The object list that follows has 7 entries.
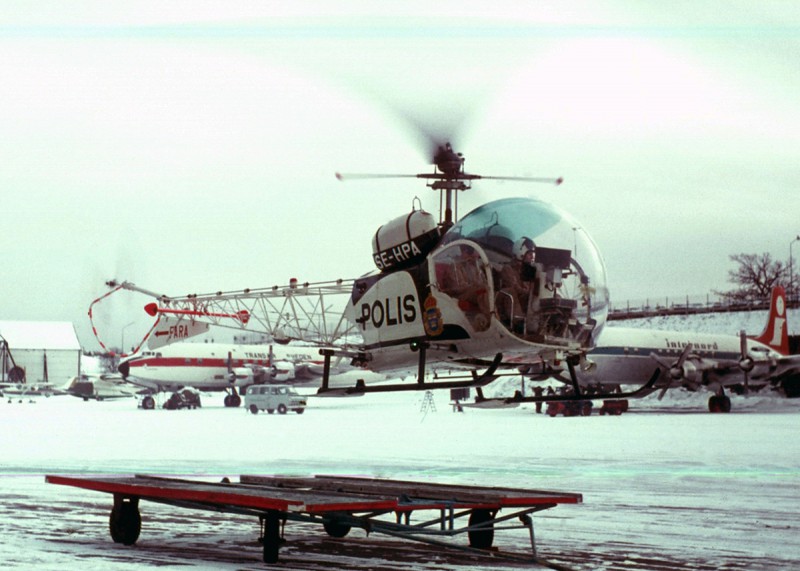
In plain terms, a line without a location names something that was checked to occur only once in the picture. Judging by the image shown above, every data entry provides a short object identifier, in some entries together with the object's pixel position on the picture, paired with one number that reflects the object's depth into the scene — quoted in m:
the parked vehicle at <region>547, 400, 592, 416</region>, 46.84
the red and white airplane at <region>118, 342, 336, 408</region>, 61.97
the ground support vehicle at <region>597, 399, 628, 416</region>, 49.75
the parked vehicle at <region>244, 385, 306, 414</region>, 49.75
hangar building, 119.68
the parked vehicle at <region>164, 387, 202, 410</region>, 61.66
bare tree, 108.19
